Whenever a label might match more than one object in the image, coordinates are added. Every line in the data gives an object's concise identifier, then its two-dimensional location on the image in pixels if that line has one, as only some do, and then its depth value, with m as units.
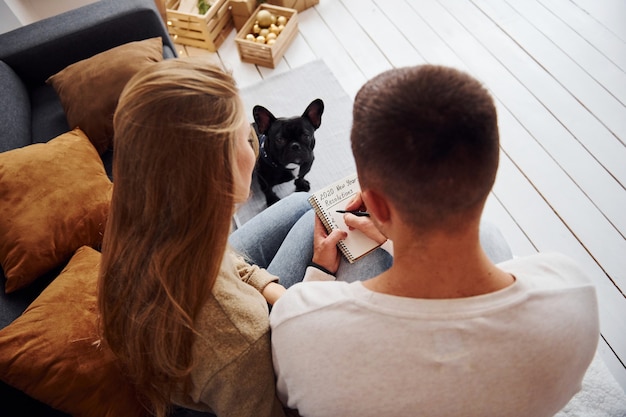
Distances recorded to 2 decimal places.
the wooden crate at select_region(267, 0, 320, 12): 2.56
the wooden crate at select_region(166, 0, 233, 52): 2.38
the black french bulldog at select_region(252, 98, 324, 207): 1.58
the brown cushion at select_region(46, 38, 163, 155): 1.63
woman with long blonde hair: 0.67
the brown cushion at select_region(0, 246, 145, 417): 0.86
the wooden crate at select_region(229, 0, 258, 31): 2.42
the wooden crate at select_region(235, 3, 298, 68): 2.31
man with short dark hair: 0.56
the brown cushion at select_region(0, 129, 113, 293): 1.22
